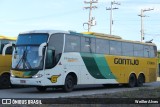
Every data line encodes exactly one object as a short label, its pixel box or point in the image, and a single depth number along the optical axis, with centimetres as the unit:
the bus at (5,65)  2350
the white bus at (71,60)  2044
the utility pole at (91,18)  6945
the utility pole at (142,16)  7513
